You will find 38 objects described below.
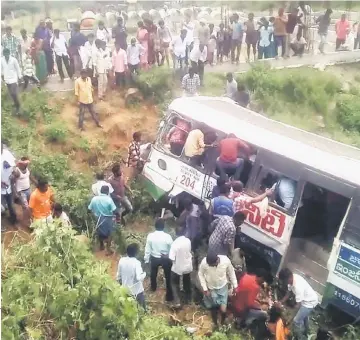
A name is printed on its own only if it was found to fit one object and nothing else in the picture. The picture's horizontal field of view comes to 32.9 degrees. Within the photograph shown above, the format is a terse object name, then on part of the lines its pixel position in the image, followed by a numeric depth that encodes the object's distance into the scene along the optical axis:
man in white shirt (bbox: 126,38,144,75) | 11.65
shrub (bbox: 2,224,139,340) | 5.38
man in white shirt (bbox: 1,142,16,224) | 7.59
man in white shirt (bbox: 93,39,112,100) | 11.02
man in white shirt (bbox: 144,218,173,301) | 6.69
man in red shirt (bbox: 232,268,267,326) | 6.17
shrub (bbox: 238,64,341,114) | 12.94
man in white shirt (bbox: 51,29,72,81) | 11.22
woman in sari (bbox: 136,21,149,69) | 12.21
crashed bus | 6.41
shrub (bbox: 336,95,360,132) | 12.75
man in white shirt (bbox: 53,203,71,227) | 7.07
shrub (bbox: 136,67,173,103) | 11.96
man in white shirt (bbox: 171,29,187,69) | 12.28
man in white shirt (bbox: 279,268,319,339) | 6.08
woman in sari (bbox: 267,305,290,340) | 5.73
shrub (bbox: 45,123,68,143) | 10.24
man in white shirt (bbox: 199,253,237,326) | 6.21
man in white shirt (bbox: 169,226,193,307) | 6.55
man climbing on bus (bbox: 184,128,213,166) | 7.87
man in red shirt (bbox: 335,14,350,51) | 14.62
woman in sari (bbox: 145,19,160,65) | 12.35
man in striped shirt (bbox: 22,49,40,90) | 10.73
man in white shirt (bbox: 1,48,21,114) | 9.61
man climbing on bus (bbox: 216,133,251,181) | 7.38
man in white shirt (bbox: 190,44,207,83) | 12.32
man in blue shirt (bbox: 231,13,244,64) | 13.20
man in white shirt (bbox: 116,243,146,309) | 6.20
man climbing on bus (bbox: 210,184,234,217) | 7.03
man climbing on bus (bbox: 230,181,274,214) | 7.22
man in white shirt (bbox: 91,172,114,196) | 7.67
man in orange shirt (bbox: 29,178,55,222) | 7.25
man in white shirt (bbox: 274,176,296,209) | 6.87
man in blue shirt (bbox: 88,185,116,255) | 7.49
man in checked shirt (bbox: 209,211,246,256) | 6.70
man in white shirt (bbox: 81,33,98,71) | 11.05
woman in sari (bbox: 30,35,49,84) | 11.00
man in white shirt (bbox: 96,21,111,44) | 11.96
